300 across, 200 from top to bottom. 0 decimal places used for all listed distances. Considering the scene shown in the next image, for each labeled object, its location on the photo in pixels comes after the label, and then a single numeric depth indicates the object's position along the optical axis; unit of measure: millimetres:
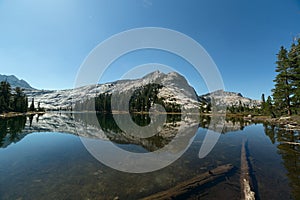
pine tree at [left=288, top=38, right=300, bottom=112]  33781
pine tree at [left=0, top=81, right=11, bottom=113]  68325
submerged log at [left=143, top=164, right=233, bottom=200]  7133
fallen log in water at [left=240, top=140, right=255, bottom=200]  6871
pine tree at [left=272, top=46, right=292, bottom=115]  37219
